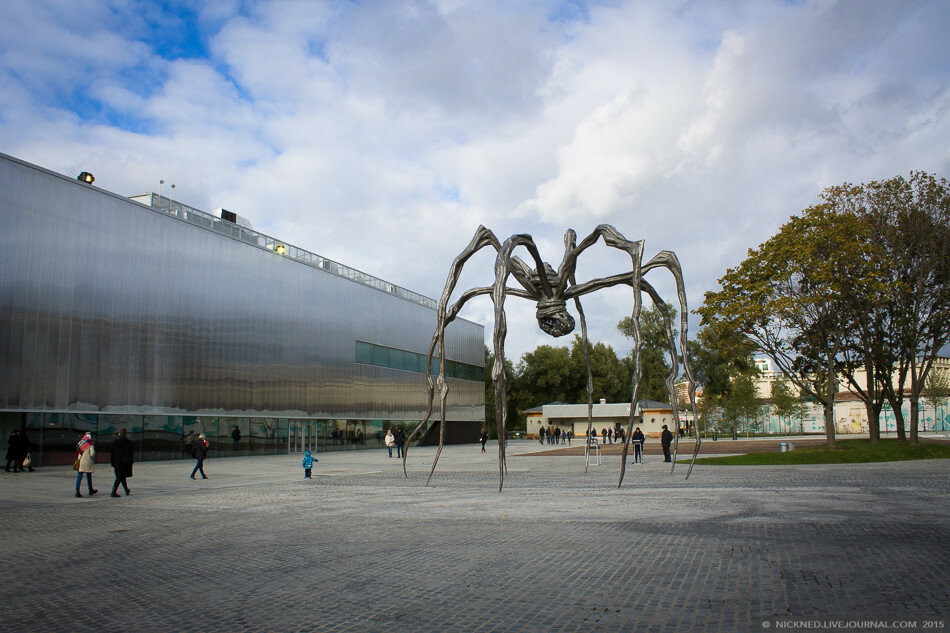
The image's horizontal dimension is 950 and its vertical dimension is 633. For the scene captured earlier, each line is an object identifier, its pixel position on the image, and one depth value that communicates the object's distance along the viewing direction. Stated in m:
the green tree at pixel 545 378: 73.88
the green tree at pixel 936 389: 60.16
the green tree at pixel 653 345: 66.38
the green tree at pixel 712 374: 63.81
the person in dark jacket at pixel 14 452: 21.58
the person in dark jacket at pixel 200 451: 19.62
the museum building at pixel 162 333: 22.72
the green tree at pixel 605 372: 72.44
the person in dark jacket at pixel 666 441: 24.85
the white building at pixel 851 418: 69.44
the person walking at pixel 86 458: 14.45
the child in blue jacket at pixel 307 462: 19.02
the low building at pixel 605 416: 60.66
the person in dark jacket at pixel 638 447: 25.29
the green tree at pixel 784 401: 57.51
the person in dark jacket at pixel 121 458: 14.61
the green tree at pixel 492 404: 70.50
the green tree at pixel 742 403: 56.16
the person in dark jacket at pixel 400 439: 40.16
